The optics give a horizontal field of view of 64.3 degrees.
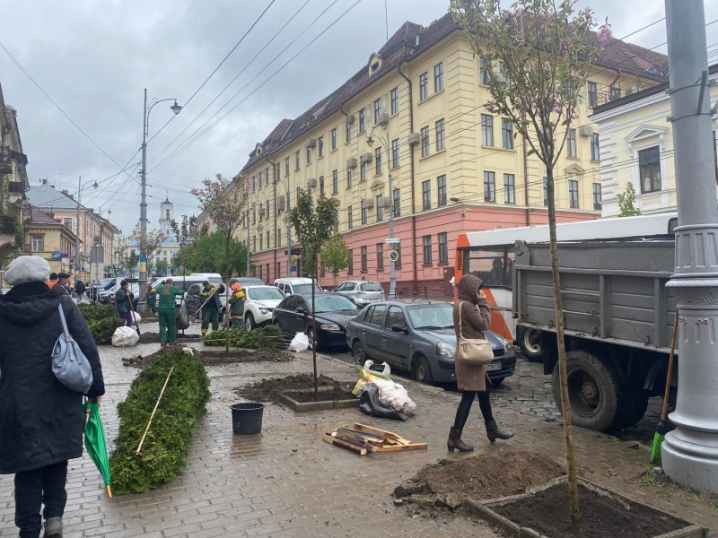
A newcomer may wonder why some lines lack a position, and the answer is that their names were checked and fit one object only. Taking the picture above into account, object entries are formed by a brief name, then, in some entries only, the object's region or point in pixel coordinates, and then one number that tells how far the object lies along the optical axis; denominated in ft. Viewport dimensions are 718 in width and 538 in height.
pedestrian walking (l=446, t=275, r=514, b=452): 19.74
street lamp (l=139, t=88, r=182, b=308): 89.10
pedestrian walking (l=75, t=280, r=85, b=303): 114.52
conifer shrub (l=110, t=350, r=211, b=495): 15.94
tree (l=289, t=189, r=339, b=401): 28.12
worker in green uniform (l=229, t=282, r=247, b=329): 58.39
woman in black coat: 11.90
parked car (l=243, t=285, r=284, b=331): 62.59
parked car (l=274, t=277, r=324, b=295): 81.49
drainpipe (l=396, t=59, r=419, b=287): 114.83
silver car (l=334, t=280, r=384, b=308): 92.93
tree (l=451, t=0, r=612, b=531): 12.94
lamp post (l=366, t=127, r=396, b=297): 101.69
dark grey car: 32.40
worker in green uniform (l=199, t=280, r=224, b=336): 57.93
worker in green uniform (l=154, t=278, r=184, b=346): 49.06
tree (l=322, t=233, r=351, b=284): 125.18
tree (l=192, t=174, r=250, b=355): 47.68
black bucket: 21.80
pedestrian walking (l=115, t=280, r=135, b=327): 60.91
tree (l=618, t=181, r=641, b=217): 75.72
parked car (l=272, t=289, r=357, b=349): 48.32
